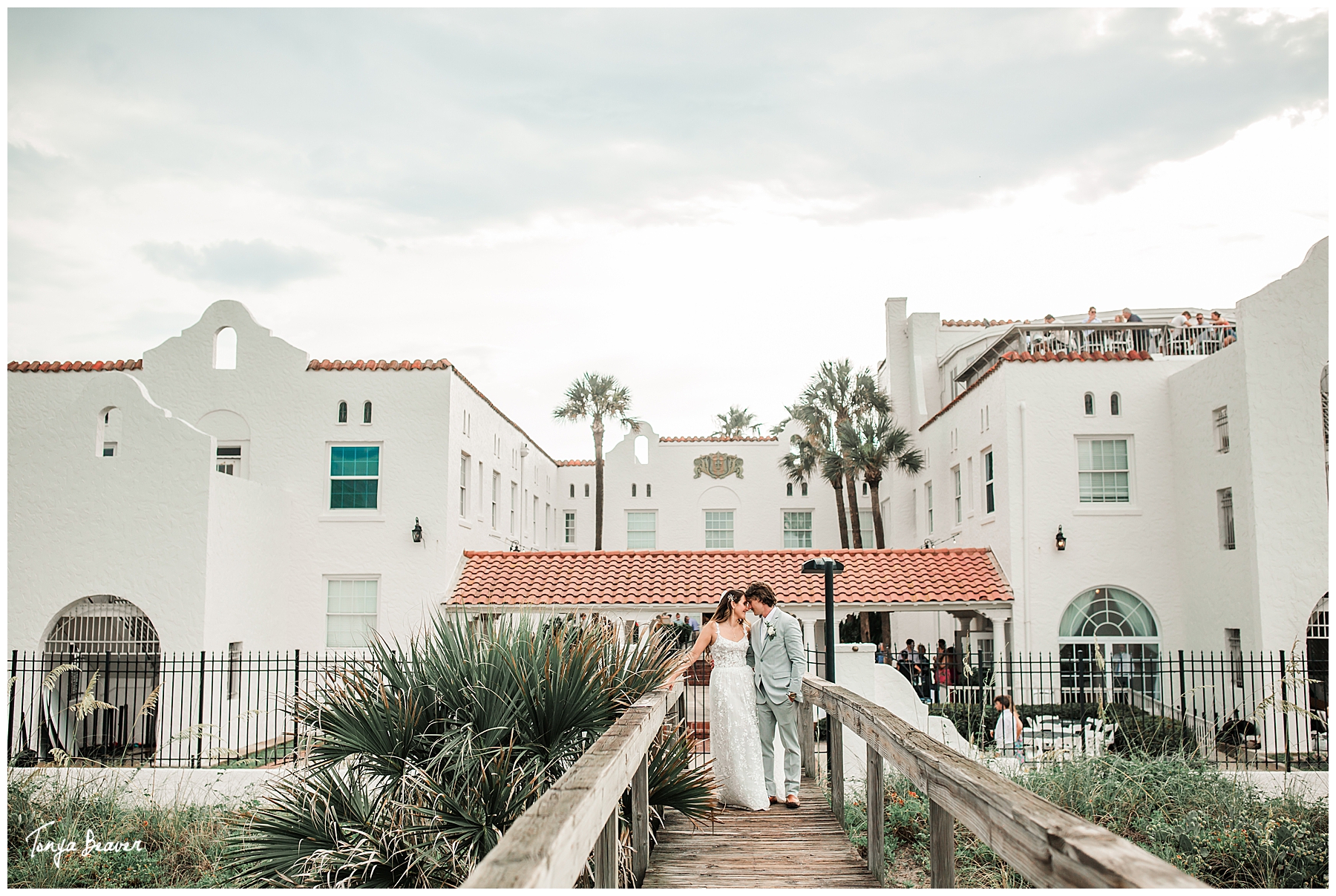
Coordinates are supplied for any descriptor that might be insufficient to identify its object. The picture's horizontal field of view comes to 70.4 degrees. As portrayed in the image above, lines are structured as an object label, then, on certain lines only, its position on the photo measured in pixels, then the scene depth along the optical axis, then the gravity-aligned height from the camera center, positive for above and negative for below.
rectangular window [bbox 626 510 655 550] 36.81 +0.91
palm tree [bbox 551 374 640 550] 40.00 +6.45
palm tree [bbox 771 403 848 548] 32.12 +3.62
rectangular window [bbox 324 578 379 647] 20.47 -1.20
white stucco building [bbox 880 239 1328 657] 16.80 +1.49
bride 7.63 -1.29
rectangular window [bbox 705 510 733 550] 36.25 +0.91
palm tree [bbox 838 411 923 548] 29.00 +3.16
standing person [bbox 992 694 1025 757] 13.78 -2.62
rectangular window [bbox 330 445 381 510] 20.91 +1.63
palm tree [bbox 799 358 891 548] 31.99 +5.40
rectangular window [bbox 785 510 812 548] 35.91 +0.89
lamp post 12.69 -0.31
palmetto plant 5.44 -1.23
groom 7.79 -1.02
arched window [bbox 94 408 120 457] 17.89 +2.51
